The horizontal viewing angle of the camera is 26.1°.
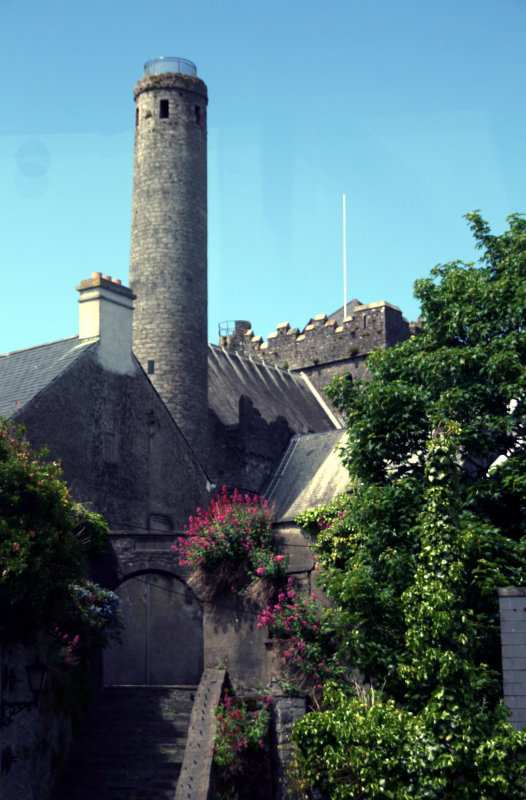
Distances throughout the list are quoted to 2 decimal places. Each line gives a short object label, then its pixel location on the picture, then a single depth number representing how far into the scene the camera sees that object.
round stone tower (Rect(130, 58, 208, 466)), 36.91
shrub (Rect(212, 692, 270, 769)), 21.97
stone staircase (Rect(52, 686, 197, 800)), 21.83
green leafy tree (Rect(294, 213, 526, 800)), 17.03
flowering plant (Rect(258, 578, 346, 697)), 24.86
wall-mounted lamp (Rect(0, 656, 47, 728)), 20.81
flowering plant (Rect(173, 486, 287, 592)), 26.67
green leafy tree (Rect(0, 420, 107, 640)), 20.70
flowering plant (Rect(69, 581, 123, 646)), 24.16
